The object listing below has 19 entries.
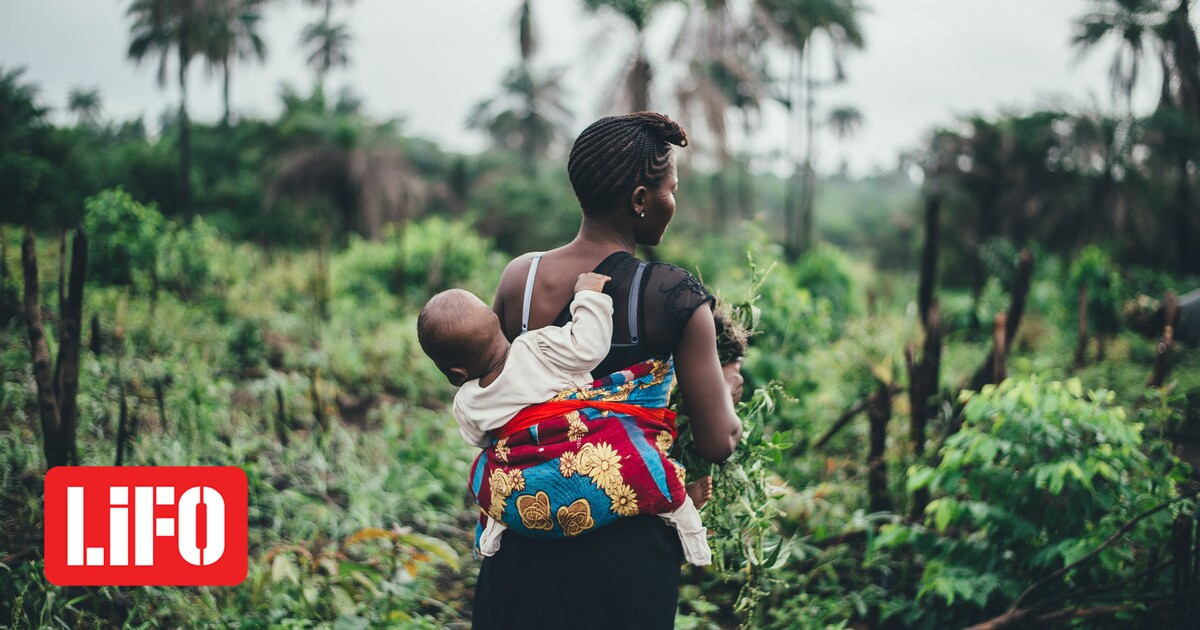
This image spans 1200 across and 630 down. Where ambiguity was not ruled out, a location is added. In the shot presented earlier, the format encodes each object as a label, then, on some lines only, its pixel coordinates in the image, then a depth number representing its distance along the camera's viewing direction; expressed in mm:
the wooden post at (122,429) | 3123
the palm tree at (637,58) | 10801
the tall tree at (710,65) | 11555
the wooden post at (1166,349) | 3492
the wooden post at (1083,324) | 6694
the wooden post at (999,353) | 3604
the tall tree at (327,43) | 30297
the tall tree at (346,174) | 17188
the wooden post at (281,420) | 4582
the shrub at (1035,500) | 2580
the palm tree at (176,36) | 16511
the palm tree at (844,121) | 30797
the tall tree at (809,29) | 16794
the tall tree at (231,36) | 18766
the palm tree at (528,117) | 32719
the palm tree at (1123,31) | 12367
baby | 1461
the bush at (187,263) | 6598
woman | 1498
